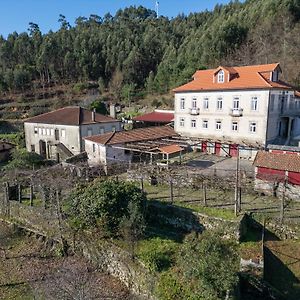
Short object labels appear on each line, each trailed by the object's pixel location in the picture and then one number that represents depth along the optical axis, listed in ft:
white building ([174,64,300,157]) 98.17
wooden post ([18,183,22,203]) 68.64
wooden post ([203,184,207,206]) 58.72
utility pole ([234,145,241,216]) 53.79
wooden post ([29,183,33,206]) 66.67
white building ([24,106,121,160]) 121.19
